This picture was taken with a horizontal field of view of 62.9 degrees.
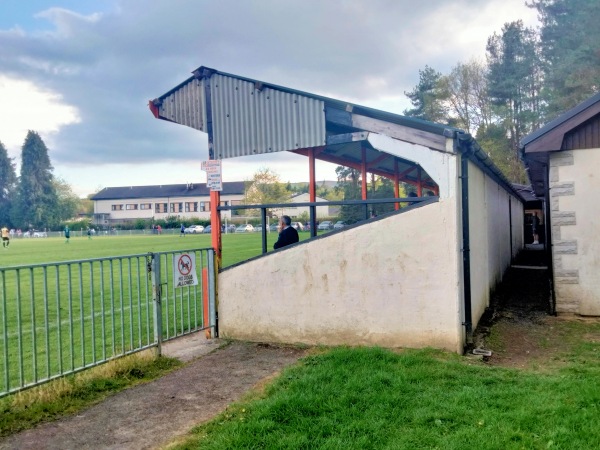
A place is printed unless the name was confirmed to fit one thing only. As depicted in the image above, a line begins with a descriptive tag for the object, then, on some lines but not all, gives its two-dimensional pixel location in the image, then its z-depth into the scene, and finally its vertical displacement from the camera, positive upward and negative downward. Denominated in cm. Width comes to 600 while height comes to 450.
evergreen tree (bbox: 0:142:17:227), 9044 +891
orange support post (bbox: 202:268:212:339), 740 -125
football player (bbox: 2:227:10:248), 4079 -72
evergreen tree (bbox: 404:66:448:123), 4128 +1003
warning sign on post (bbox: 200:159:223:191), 756 +75
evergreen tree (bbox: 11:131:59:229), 8562 +622
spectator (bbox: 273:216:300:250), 782 -29
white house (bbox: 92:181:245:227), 9038 +428
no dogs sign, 654 -64
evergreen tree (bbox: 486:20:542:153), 3828 +1064
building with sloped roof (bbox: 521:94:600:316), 843 +5
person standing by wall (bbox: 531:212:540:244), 3347 -103
